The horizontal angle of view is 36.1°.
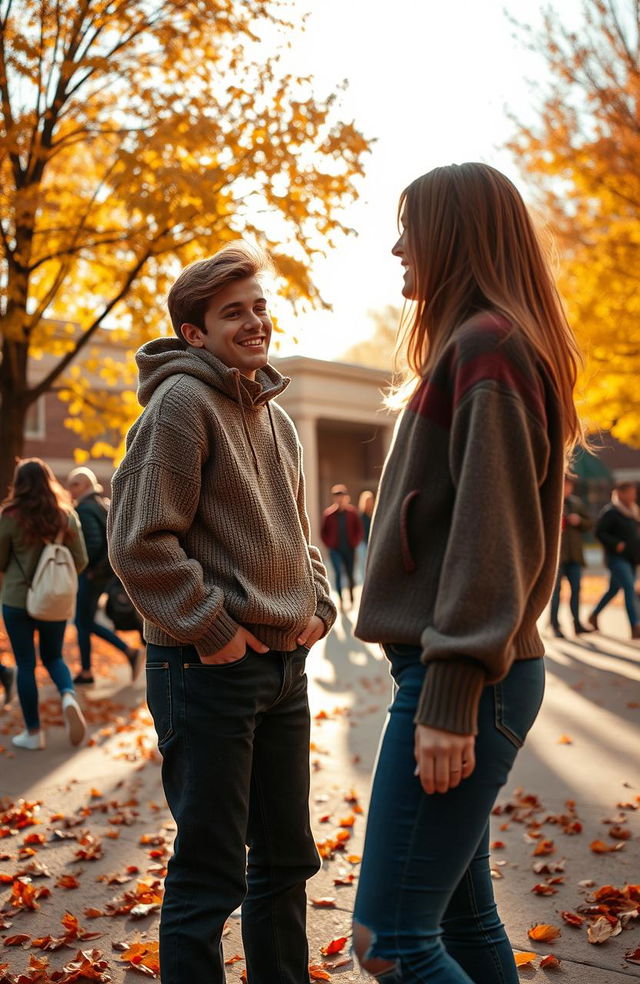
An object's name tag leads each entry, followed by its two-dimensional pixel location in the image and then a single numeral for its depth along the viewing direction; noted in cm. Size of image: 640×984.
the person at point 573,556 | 1191
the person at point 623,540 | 1159
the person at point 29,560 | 707
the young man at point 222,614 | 246
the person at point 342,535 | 1677
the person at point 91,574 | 935
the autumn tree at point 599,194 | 1453
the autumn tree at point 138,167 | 1000
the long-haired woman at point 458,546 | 186
